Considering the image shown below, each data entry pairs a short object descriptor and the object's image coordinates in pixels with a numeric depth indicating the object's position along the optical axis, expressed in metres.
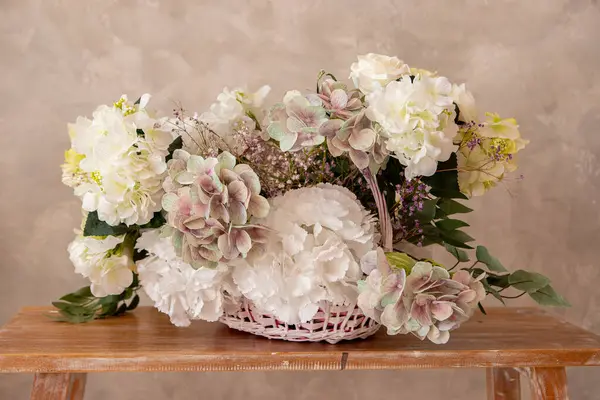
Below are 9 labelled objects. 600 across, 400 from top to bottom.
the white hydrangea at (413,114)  0.96
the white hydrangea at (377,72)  1.02
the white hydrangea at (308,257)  1.01
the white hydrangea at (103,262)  1.17
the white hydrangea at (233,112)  1.17
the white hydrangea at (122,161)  1.02
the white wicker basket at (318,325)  1.06
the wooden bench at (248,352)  1.01
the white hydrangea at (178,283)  1.06
